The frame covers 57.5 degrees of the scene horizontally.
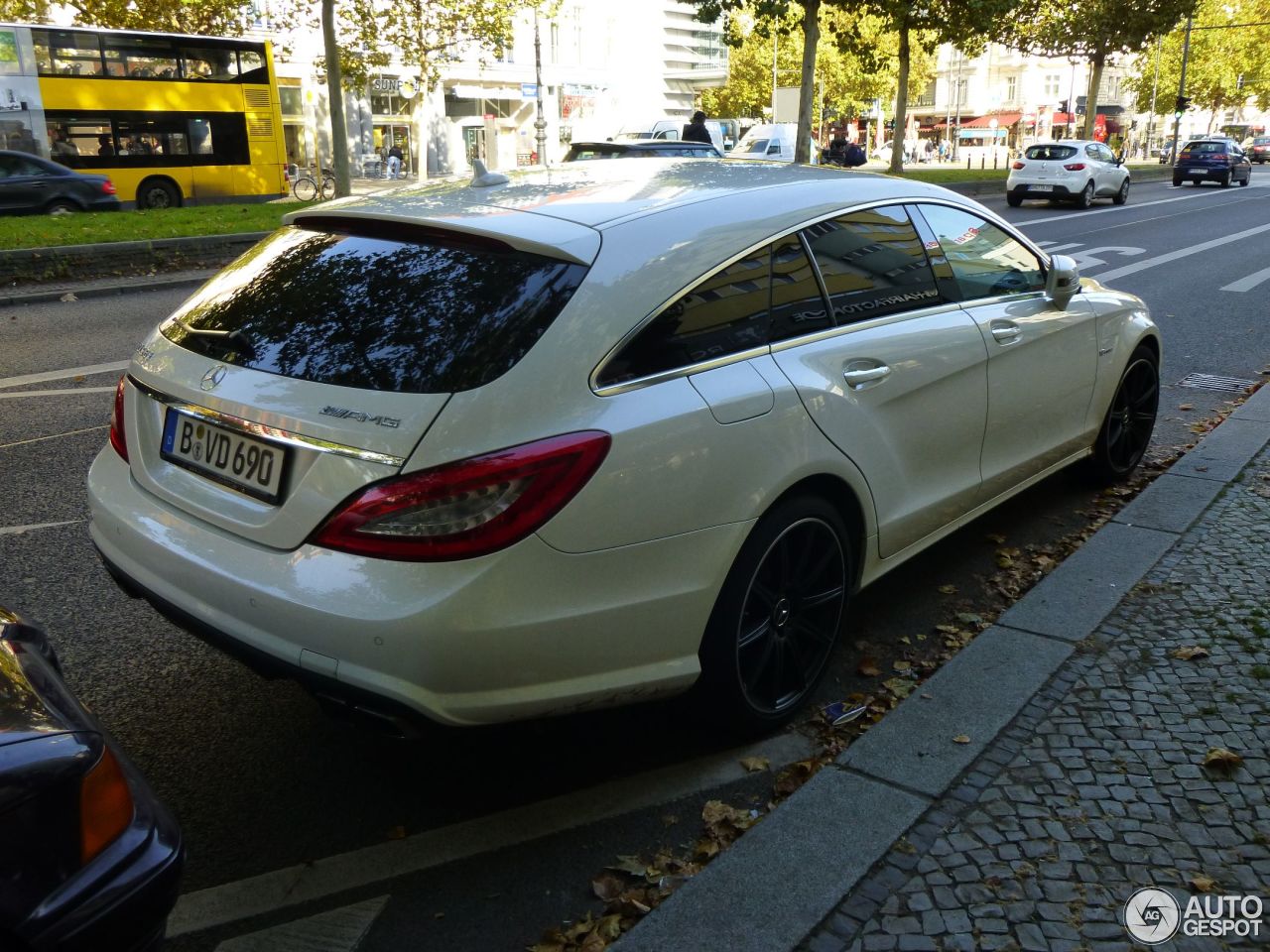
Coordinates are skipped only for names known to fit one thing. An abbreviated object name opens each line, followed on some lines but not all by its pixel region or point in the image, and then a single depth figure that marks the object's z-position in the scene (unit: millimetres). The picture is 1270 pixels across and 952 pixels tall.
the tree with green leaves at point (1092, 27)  41344
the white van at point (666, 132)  34969
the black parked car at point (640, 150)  16016
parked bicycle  30953
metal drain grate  8078
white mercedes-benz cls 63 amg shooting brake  2588
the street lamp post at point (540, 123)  45781
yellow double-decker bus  23797
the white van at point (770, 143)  36562
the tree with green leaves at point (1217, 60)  76812
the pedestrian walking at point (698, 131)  23359
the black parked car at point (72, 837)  1722
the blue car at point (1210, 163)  39125
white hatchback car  27016
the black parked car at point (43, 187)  20500
